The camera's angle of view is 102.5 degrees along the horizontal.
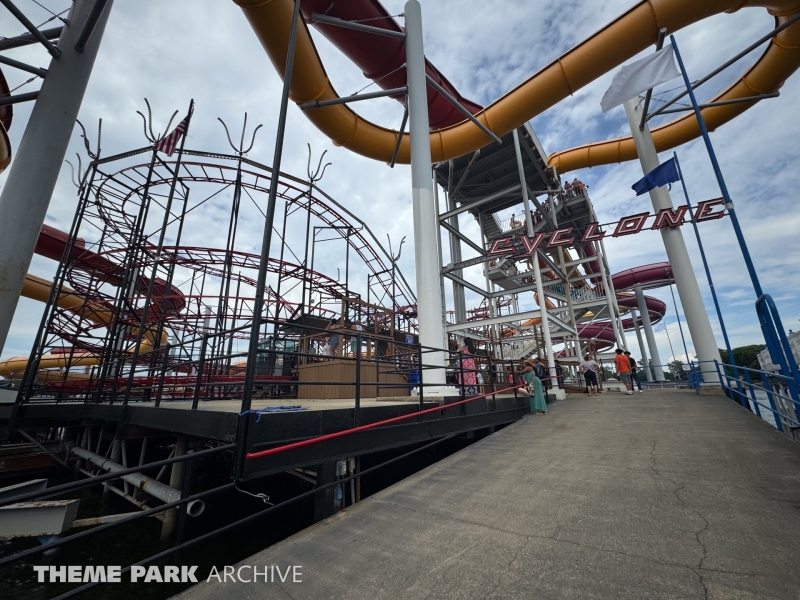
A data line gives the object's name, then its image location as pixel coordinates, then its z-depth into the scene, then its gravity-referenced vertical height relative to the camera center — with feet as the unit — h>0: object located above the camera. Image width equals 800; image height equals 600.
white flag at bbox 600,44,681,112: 30.60 +29.76
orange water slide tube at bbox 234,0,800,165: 28.71 +31.05
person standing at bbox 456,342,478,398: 29.01 +0.47
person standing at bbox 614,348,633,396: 40.22 +1.32
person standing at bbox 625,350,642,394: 45.19 +1.33
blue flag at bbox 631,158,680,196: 42.22 +26.44
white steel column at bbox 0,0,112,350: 19.17 +14.04
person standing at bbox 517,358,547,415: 28.63 -0.75
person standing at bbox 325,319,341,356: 37.15 +4.87
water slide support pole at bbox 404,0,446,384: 24.12 +13.67
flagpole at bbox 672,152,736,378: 38.48 +11.78
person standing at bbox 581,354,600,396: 41.04 +0.80
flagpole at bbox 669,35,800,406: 12.79 +1.62
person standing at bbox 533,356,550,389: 38.40 +1.13
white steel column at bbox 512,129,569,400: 37.37 +8.22
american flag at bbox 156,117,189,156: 28.63 +21.37
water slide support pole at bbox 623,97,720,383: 40.16 +11.08
